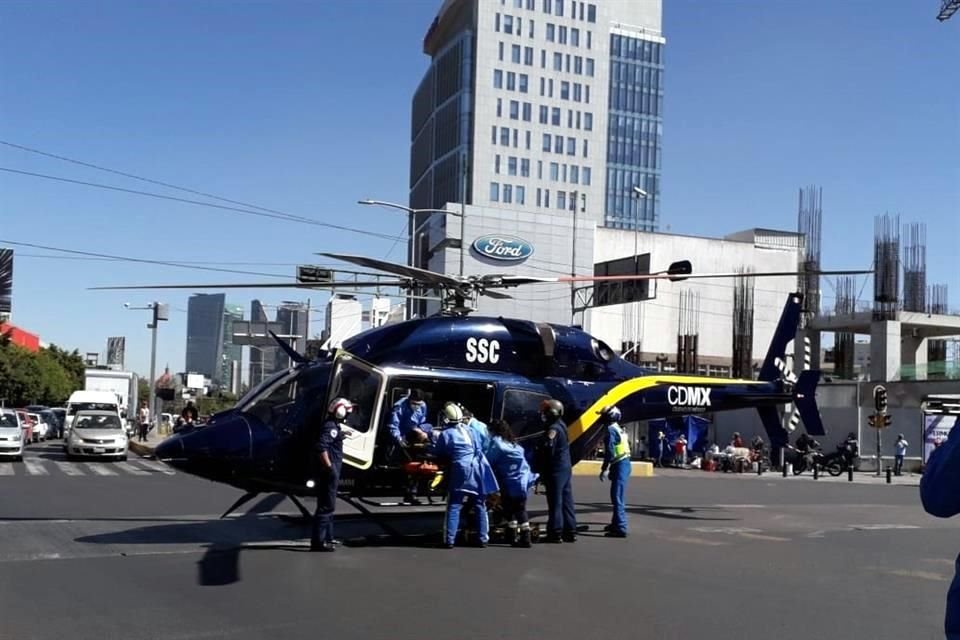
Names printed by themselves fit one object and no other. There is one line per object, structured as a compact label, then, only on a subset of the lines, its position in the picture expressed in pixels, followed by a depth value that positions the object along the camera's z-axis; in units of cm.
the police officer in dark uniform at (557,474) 1256
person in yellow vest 1327
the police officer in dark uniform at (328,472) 1095
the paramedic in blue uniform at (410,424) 1255
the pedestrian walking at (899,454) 3447
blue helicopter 1140
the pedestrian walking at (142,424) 4106
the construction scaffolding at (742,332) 5511
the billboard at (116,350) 10669
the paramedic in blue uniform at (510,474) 1220
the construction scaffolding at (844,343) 5155
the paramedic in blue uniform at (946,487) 322
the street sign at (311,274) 2075
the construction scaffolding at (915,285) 4869
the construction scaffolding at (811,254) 5131
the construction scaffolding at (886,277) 4419
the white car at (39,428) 4109
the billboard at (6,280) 4541
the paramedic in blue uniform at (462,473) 1176
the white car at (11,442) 2697
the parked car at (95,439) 2861
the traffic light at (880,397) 3152
